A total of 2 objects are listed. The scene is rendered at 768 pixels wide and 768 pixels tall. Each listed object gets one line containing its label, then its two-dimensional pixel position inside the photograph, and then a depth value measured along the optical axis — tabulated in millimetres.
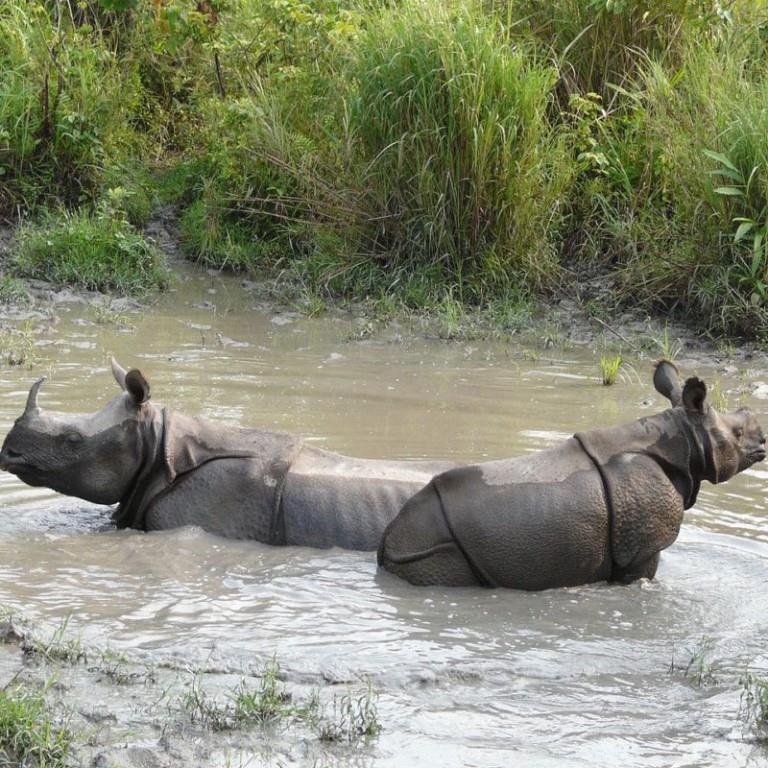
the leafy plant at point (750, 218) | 19391
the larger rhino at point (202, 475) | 11437
